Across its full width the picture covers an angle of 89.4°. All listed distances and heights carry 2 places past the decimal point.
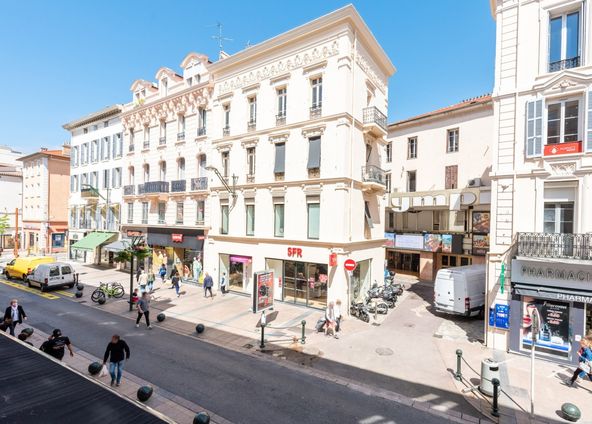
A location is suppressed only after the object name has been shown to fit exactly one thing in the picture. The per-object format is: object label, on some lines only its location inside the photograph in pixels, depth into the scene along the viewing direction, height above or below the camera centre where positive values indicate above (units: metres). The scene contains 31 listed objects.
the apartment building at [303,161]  16.86 +3.10
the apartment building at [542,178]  11.12 +1.40
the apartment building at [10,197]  47.44 +1.29
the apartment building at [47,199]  39.38 +0.88
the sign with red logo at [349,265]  15.96 -2.92
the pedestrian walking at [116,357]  8.77 -4.44
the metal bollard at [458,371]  9.78 -5.34
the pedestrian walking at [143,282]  19.92 -5.26
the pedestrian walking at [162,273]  23.70 -5.19
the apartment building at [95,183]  29.52 +2.45
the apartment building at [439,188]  23.28 +2.03
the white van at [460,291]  15.89 -4.32
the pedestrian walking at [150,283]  20.81 -5.40
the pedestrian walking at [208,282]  19.42 -4.82
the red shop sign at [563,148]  11.33 +2.52
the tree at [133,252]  17.50 -2.71
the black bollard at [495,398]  8.16 -5.07
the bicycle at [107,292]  18.25 -5.46
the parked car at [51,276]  20.39 -4.92
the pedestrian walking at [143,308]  13.67 -4.62
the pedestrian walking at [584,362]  9.52 -4.75
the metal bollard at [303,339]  12.70 -5.52
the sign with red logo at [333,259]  16.44 -2.70
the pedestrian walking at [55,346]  8.96 -4.23
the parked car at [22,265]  23.17 -4.75
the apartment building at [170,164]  23.19 +3.68
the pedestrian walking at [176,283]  19.98 -5.04
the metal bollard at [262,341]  12.04 -5.36
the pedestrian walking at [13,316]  11.30 -4.40
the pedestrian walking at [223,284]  20.69 -5.30
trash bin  8.95 -4.93
